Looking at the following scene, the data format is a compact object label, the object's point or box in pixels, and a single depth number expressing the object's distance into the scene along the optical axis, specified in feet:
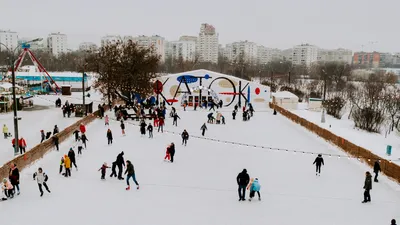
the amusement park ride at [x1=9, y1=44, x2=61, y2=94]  169.68
